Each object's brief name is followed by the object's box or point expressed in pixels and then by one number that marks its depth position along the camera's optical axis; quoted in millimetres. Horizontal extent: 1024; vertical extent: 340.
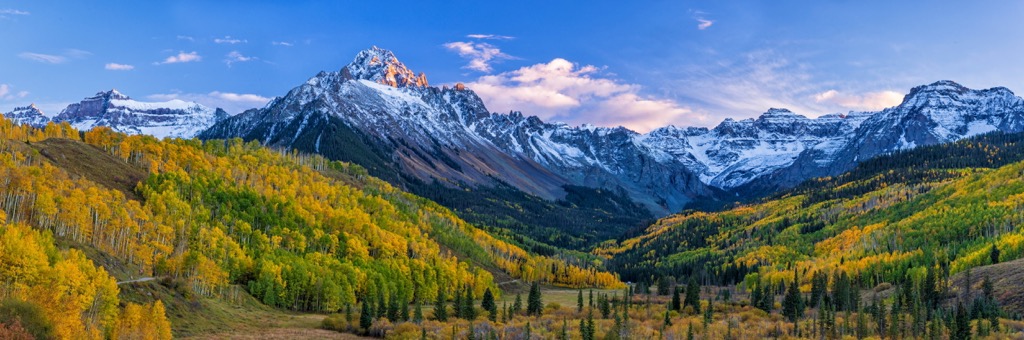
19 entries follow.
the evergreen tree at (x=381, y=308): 150600
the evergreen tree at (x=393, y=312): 141875
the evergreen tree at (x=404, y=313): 144625
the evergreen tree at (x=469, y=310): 149750
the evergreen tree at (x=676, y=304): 166100
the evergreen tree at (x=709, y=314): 143250
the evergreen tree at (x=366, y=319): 136000
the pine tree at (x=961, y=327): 112688
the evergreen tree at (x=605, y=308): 154875
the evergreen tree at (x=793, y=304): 149900
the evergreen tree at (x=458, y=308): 156238
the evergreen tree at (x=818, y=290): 175125
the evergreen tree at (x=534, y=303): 159250
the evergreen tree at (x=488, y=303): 162100
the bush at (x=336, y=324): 134750
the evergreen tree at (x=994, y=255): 186000
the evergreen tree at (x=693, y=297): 166725
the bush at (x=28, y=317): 80438
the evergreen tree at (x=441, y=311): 148000
